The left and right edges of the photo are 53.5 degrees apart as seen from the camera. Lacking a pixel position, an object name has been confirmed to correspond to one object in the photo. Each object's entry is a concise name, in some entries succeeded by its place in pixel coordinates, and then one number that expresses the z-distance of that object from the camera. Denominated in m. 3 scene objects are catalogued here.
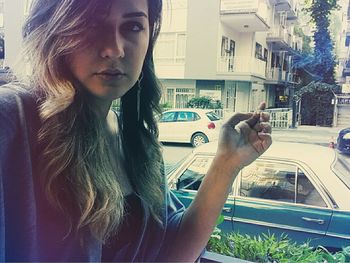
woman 0.50
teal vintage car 1.10
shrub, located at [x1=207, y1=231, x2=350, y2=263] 1.13
